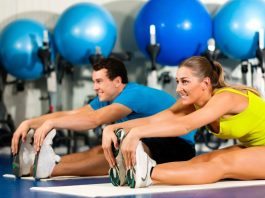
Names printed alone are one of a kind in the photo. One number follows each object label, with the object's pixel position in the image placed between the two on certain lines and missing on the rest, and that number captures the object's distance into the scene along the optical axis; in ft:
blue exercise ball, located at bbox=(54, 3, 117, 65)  21.29
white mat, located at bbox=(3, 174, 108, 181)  13.66
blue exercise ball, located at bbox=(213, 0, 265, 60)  21.31
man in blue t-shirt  13.16
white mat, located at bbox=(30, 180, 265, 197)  10.58
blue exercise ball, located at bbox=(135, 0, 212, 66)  21.24
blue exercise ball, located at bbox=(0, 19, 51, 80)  21.45
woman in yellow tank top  10.93
